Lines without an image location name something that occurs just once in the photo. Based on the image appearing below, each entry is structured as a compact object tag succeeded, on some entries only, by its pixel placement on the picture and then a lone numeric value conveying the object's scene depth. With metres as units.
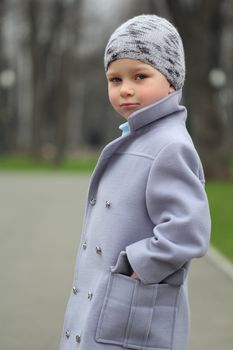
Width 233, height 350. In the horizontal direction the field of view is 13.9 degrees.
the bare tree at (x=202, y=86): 27.80
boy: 2.91
